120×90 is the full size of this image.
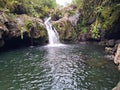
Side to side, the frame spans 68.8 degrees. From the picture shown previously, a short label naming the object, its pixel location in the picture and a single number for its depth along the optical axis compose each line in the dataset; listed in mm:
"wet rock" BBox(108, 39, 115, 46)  15150
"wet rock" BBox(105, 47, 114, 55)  12617
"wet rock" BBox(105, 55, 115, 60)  11117
